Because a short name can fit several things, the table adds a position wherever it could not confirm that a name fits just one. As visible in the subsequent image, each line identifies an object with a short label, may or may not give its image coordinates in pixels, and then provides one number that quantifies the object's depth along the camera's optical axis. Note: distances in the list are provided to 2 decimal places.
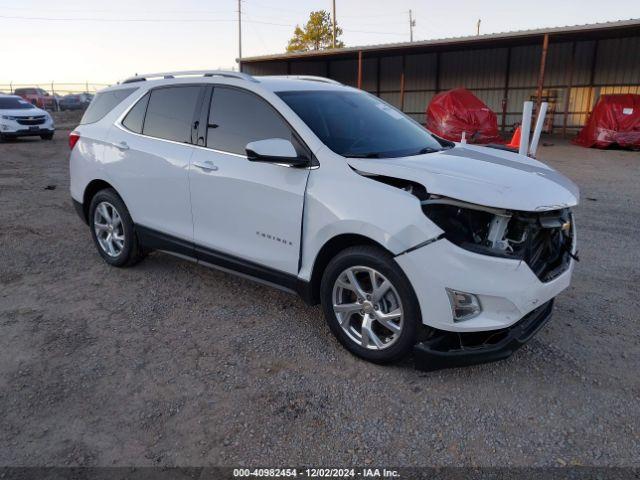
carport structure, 20.36
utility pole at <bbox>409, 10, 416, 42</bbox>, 63.70
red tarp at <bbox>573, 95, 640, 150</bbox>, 15.33
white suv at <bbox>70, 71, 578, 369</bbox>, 2.87
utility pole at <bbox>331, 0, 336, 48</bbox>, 38.37
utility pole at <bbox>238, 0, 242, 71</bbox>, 49.28
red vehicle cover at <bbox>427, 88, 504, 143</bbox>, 16.42
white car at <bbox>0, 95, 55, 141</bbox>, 16.97
